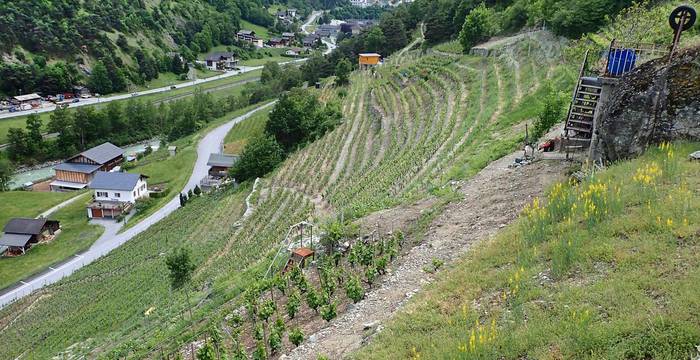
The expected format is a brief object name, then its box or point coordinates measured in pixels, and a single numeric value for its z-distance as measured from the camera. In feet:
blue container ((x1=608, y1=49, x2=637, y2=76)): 43.21
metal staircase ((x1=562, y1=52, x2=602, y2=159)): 47.52
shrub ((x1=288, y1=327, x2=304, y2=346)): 33.76
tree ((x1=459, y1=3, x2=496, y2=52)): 156.87
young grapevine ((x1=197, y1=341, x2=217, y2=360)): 36.19
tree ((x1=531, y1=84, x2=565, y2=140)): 61.77
